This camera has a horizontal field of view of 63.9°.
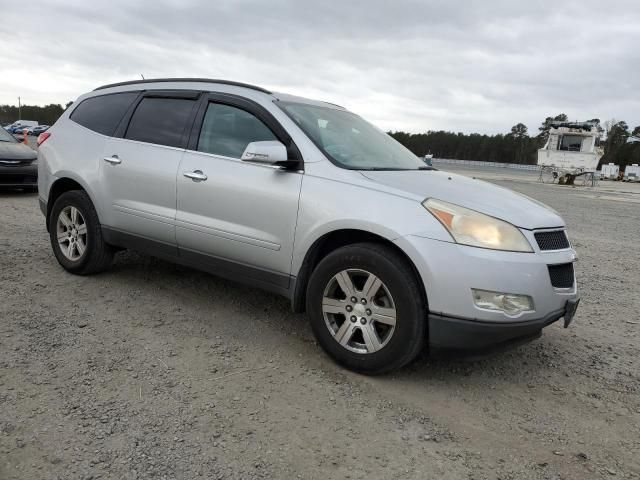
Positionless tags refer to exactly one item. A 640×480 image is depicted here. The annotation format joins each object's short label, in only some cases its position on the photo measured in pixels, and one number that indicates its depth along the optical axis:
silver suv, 2.89
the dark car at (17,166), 9.78
